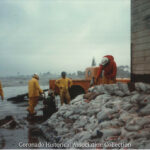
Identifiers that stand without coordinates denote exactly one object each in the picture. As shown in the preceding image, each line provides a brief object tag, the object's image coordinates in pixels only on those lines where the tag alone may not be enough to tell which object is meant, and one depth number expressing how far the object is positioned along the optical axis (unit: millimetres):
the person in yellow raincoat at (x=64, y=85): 8953
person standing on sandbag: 7312
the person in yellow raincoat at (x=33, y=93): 8203
